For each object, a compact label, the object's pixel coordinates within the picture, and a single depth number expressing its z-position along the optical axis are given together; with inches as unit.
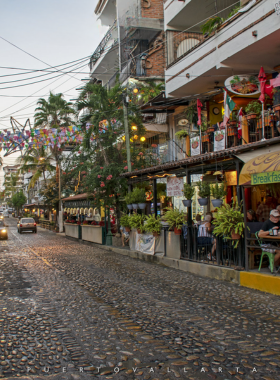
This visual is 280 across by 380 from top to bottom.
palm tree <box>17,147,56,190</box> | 1657.0
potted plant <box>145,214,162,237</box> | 586.6
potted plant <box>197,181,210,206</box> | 480.1
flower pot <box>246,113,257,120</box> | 506.1
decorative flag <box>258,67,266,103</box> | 490.0
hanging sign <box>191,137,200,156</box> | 650.2
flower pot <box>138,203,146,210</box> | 669.9
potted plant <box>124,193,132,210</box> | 693.7
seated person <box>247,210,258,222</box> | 429.4
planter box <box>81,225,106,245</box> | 896.2
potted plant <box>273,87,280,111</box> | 510.1
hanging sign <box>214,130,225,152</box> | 575.2
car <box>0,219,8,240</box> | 1120.2
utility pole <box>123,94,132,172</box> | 740.0
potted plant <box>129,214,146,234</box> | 649.4
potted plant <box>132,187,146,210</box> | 675.0
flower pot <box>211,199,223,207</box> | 450.0
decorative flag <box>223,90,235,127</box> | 543.5
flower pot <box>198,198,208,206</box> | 483.8
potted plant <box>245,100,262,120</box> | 532.6
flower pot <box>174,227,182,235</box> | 527.7
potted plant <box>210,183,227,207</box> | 450.6
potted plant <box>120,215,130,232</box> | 710.5
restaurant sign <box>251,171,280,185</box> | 341.4
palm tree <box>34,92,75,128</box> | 1521.9
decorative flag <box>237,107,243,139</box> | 530.0
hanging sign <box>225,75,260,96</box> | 535.8
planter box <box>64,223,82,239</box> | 1146.7
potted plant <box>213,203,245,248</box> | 402.3
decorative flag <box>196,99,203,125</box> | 634.7
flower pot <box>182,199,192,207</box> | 523.4
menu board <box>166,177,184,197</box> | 571.5
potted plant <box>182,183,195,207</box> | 518.9
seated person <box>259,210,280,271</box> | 362.6
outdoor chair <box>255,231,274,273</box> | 364.8
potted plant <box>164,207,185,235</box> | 526.9
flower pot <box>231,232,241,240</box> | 402.6
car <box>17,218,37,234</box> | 1527.9
